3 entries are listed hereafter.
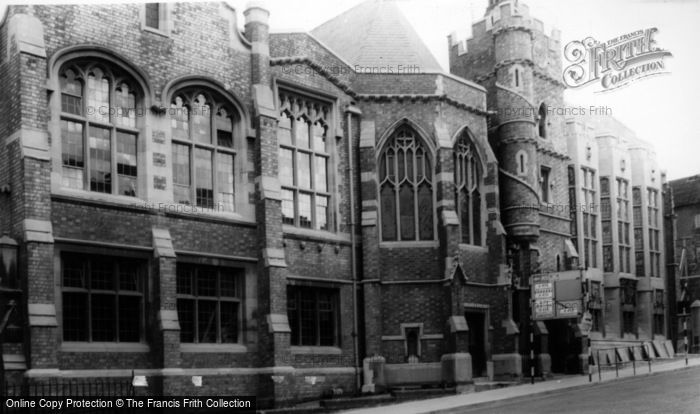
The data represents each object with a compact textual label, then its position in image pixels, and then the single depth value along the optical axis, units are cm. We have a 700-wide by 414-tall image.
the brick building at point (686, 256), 4112
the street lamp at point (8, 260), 2006
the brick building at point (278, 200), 2120
